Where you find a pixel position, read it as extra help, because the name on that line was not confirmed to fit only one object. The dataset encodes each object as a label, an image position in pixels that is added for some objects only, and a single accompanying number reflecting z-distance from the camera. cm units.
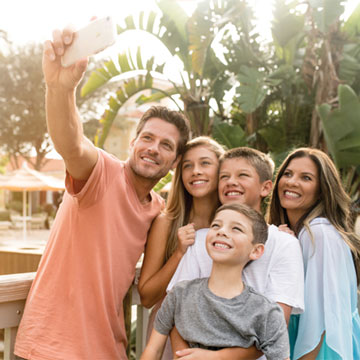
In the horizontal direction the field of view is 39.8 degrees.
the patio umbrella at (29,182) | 1823
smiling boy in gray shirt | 222
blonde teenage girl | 272
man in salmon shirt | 235
